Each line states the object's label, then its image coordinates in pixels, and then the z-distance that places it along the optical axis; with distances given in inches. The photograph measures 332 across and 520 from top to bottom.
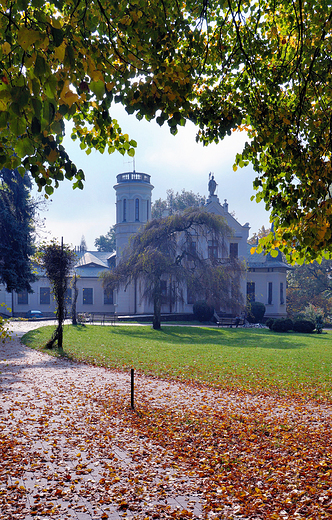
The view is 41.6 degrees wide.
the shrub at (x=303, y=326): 1222.9
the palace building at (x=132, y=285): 1689.2
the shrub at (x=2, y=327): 282.4
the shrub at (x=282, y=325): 1231.5
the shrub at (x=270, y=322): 1276.2
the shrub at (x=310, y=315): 1255.3
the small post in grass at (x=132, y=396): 339.0
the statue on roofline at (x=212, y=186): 1792.6
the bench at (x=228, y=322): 1350.9
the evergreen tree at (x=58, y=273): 695.7
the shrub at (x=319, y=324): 1232.8
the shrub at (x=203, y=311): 1499.8
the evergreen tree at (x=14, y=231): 1024.2
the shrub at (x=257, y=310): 1573.6
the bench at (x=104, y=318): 1370.8
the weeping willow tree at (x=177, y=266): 1109.7
